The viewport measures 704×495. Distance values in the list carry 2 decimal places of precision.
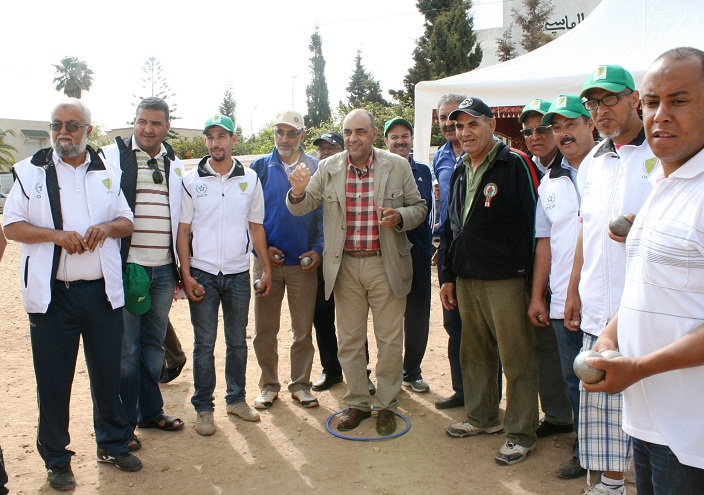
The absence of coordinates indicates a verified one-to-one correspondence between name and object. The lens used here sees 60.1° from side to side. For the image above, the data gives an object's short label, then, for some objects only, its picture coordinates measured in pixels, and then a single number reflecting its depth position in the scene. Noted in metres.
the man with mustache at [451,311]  4.98
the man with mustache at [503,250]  3.96
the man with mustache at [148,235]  4.27
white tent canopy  8.74
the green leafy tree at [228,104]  67.19
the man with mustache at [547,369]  4.30
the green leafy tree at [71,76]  55.97
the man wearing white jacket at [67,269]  3.63
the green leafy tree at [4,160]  37.91
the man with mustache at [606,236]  2.96
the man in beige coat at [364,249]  4.54
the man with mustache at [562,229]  3.65
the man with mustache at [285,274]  5.09
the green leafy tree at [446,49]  31.58
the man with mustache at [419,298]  5.21
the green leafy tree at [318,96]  58.75
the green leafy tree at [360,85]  51.78
